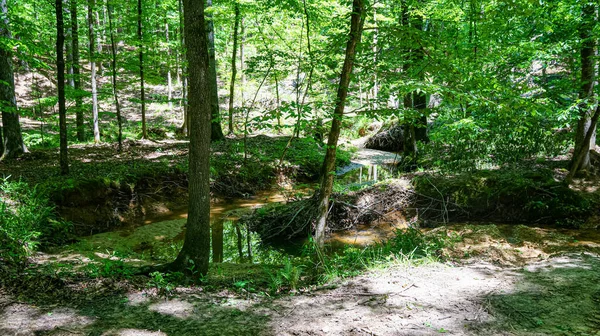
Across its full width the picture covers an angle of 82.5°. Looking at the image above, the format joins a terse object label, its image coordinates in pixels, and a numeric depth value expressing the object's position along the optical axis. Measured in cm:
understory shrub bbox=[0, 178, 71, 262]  498
